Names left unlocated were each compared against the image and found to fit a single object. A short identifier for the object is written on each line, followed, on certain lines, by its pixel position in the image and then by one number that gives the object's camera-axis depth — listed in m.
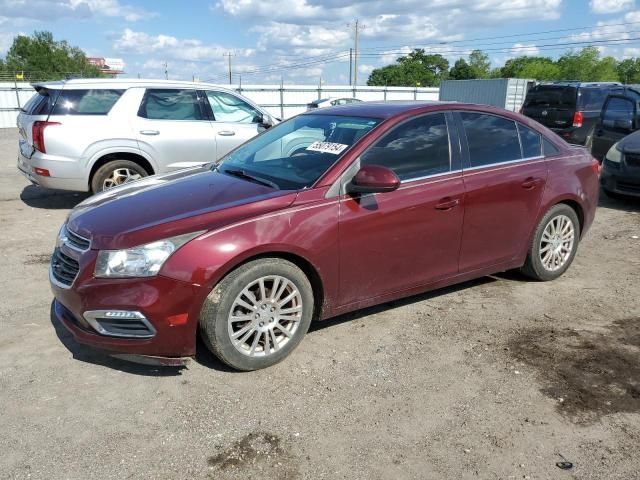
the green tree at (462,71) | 94.44
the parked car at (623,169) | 8.23
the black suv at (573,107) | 12.14
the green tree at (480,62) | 103.46
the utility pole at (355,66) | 62.53
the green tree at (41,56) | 78.88
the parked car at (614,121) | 10.62
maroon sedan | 3.20
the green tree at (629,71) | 94.00
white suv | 7.31
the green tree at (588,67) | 82.25
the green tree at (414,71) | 92.18
